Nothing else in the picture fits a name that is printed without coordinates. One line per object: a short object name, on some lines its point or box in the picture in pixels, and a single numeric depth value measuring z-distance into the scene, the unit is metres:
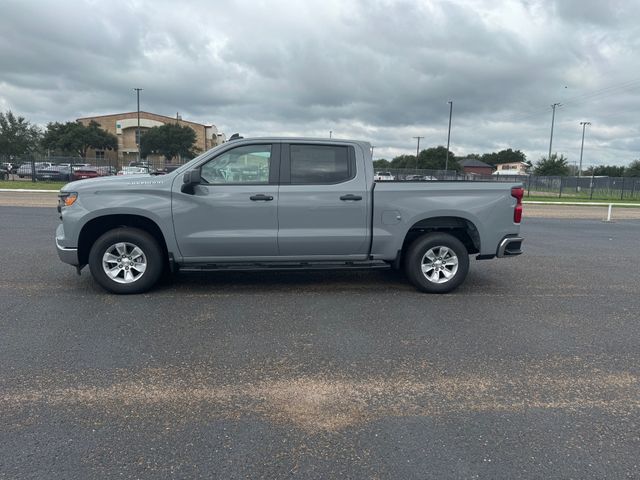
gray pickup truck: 5.88
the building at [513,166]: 119.31
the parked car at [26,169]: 34.93
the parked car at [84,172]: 34.16
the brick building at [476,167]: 103.76
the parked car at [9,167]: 35.03
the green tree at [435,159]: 86.16
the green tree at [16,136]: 69.12
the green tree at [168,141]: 72.75
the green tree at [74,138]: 71.69
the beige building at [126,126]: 82.44
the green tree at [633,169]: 80.03
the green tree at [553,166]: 67.50
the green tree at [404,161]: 95.81
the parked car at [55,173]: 35.67
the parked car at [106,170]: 36.94
